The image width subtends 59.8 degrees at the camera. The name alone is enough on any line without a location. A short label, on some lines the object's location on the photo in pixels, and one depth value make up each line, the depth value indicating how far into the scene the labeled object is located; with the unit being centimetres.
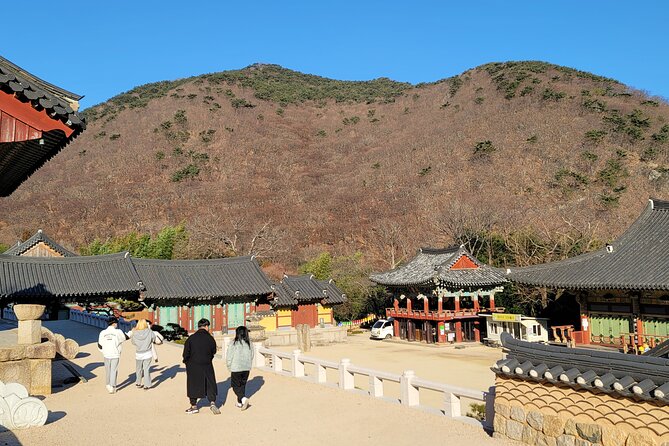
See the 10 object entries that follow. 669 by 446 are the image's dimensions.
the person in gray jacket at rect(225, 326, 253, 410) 1057
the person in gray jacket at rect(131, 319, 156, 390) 1174
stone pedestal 1080
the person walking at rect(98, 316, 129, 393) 1170
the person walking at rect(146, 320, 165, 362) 1244
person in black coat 1009
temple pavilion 3659
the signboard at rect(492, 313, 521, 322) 3266
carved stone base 890
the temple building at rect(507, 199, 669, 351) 2625
